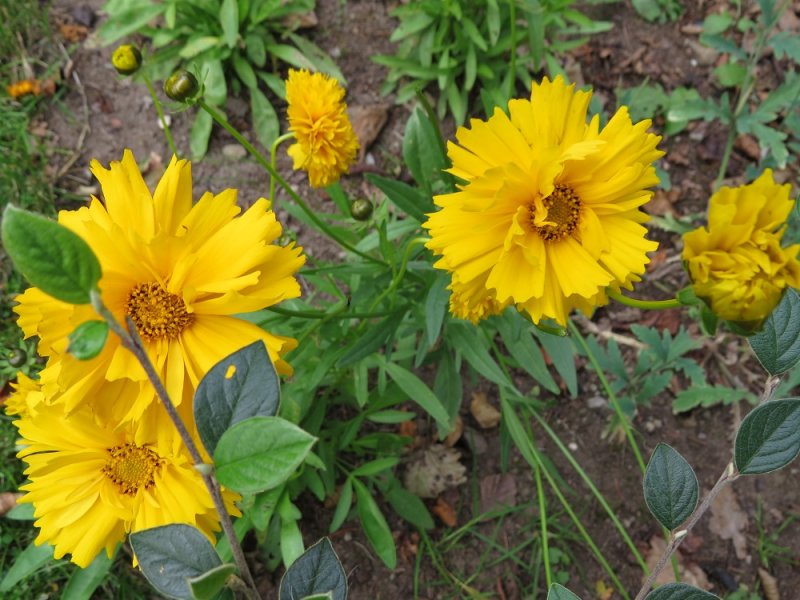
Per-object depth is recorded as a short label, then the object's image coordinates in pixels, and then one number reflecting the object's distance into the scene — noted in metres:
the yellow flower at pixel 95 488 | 0.21
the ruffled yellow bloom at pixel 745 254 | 0.15
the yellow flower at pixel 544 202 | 0.20
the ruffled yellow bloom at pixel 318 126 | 0.26
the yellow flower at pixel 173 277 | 0.18
